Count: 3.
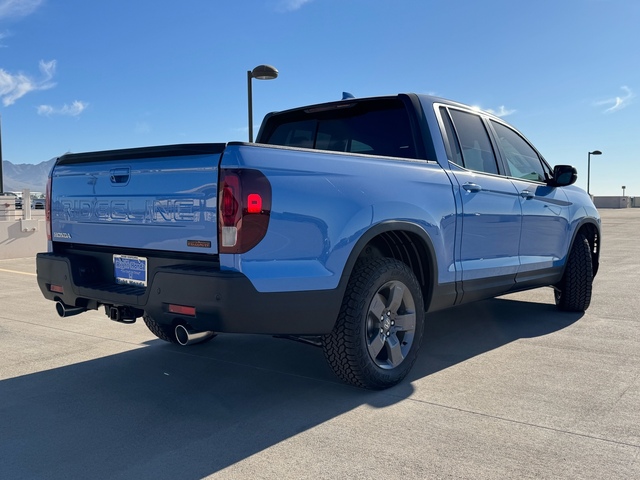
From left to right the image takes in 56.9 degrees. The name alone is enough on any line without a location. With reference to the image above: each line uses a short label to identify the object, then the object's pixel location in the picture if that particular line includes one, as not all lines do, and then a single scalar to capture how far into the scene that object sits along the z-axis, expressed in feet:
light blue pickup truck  9.80
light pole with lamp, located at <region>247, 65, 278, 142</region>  36.19
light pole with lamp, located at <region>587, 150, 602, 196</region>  159.22
